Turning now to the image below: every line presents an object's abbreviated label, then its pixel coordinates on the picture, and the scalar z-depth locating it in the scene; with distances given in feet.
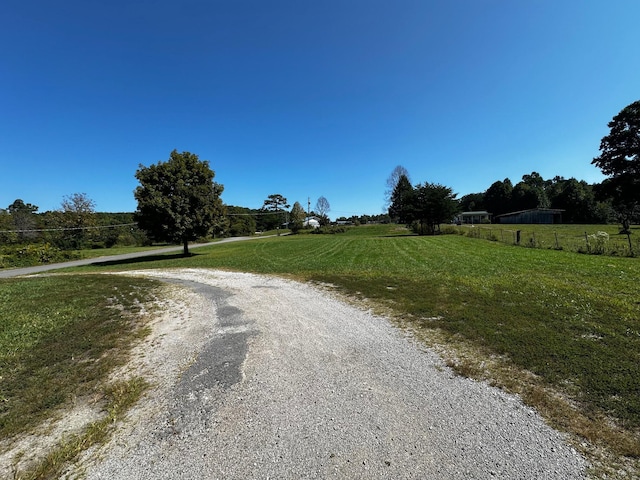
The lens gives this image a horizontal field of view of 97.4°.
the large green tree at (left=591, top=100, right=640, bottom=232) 109.09
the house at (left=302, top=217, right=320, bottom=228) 229.06
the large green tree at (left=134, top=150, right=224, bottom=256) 65.10
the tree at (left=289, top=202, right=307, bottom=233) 213.46
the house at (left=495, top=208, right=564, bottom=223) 201.87
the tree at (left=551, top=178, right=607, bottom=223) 186.14
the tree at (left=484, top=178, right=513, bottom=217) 279.49
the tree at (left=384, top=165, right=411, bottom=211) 222.89
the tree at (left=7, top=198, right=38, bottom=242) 130.62
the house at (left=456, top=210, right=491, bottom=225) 256.66
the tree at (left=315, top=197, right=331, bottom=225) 260.85
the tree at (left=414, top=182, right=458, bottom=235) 113.50
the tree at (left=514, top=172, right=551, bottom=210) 248.32
